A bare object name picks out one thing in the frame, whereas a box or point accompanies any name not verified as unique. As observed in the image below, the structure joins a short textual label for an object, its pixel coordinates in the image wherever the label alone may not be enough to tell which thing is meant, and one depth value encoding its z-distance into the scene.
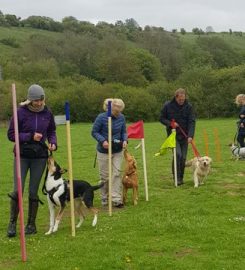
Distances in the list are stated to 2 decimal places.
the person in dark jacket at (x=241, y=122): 18.81
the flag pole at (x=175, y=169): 13.16
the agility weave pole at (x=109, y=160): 10.03
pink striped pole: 7.20
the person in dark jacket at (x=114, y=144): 10.84
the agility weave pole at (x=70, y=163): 8.29
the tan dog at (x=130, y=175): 11.14
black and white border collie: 8.83
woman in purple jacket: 8.50
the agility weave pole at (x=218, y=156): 20.54
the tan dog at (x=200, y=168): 13.46
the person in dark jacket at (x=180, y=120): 13.41
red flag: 11.89
